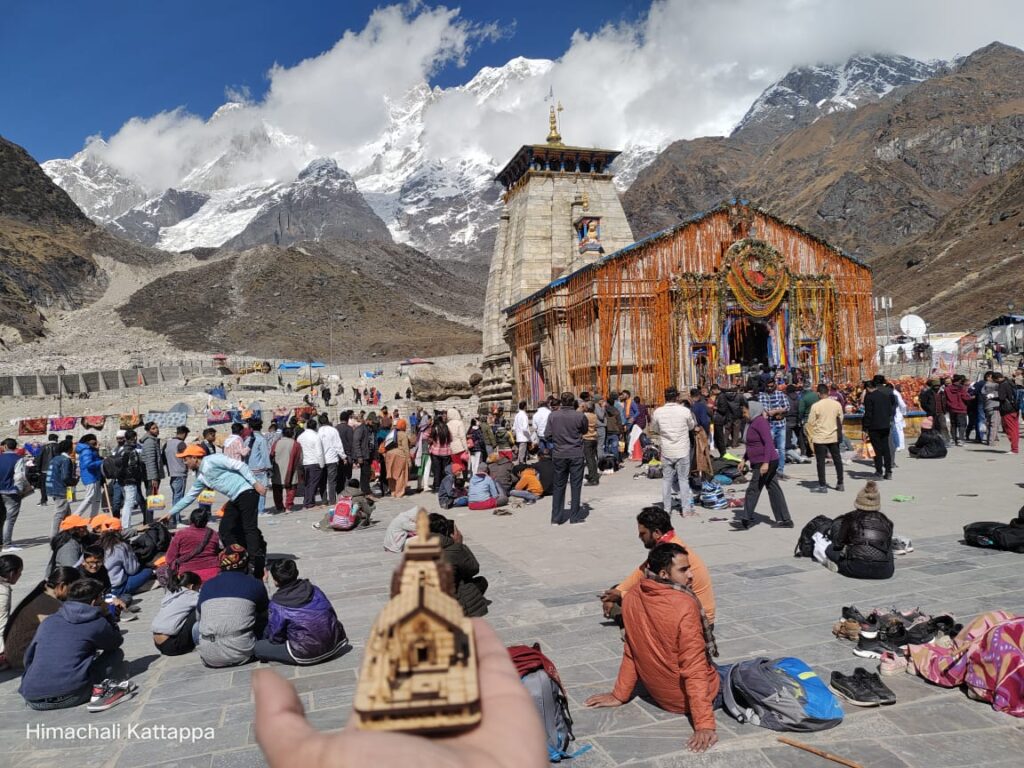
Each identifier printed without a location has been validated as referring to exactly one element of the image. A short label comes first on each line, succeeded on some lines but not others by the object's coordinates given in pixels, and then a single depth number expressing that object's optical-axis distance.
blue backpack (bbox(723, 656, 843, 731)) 3.81
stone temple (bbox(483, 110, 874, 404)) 20.42
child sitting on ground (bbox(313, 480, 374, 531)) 10.39
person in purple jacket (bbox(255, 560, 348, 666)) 5.11
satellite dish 36.06
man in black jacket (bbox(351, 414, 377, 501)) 12.97
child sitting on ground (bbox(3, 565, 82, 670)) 5.29
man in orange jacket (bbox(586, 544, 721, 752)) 3.77
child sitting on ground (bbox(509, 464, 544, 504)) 12.32
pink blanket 3.89
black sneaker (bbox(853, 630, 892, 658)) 4.70
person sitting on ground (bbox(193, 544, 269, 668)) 5.21
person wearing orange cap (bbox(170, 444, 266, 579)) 7.22
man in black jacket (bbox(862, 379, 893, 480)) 11.12
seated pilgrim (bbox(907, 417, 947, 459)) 14.08
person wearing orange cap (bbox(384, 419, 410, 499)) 13.49
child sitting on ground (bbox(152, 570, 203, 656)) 5.57
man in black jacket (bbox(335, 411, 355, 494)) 13.14
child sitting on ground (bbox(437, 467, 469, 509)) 12.05
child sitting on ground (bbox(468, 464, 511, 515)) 11.77
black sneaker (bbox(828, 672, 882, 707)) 4.02
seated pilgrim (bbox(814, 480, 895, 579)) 6.32
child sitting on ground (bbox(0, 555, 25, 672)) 5.60
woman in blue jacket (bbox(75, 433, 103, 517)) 10.66
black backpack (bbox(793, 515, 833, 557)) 7.25
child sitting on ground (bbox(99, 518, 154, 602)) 7.23
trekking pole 3.44
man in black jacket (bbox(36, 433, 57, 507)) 15.06
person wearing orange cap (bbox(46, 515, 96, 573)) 6.88
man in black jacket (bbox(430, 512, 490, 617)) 5.56
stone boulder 36.19
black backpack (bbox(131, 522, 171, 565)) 8.09
